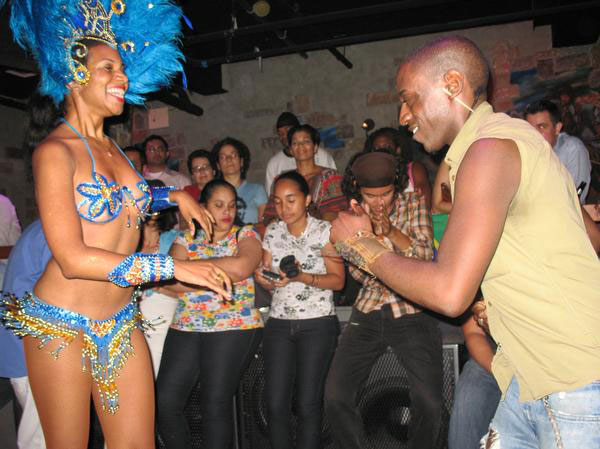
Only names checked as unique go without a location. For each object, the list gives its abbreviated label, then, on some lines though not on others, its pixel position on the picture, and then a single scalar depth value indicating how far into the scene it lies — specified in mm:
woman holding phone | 3316
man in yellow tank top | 1367
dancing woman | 1934
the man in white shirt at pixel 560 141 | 4367
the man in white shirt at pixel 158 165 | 5875
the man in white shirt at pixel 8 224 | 4844
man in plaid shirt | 3072
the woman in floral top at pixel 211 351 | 3357
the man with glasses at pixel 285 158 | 5641
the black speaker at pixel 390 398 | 3318
